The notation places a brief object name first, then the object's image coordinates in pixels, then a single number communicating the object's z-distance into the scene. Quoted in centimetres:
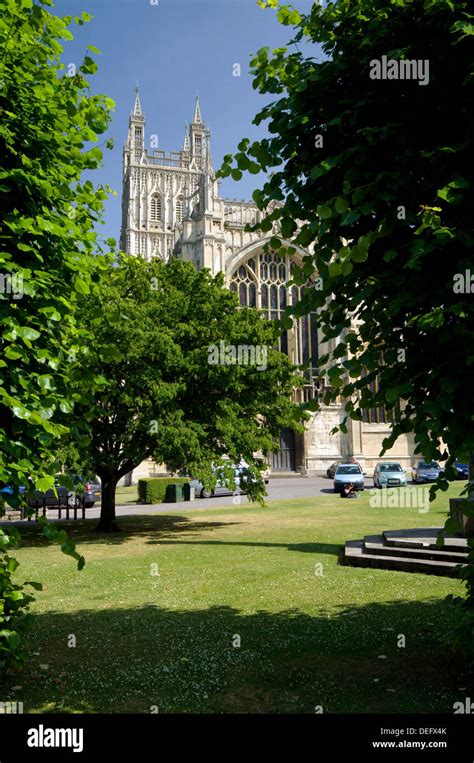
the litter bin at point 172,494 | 3036
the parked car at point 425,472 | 3584
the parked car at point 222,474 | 1725
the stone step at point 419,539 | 1040
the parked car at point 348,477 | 3045
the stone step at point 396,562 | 1000
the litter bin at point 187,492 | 3142
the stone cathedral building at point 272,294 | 5038
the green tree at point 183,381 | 1627
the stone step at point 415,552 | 1014
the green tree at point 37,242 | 427
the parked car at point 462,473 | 3556
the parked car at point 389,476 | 3250
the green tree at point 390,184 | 393
